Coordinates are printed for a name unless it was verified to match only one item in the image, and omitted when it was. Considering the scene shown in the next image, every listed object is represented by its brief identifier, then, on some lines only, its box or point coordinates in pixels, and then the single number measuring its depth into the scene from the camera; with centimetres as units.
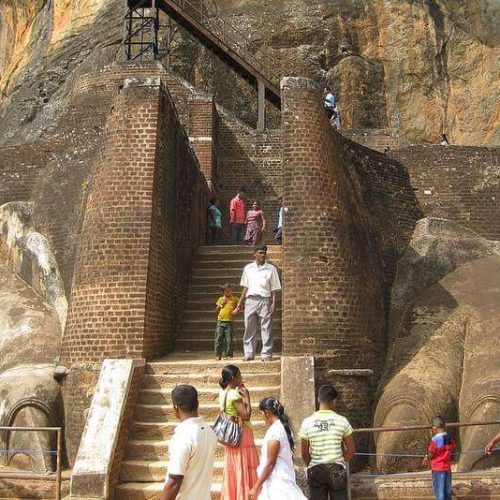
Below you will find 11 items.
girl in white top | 525
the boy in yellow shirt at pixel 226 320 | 965
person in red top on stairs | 1509
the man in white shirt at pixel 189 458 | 432
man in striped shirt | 587
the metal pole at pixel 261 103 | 1973
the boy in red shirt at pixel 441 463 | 700
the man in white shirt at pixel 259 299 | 930
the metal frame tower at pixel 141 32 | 2181
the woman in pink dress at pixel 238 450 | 558
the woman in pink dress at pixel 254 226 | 1395
